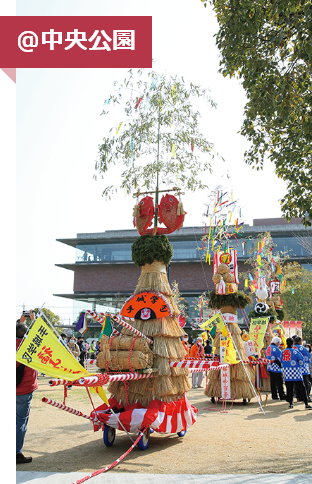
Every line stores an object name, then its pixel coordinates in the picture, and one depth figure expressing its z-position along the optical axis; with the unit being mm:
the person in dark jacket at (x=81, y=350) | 15734
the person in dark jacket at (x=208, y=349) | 17752
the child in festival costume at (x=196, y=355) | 13280
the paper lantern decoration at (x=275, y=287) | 15547
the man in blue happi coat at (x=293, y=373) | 9734
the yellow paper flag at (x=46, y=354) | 4488
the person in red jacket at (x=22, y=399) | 5121
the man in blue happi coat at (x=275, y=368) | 10992
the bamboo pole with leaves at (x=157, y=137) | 8422
